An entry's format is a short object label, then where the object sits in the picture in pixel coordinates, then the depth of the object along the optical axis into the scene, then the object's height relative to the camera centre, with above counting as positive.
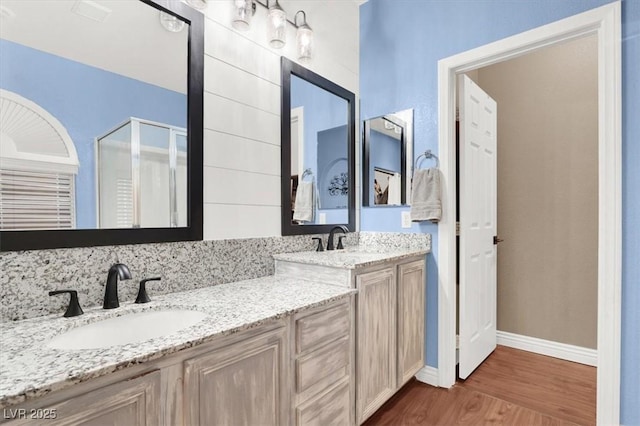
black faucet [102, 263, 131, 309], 1.15 -0.27
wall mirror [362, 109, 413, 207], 2.34 +0.40
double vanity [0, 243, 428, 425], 0.73 -0.43
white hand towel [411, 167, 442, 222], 2.11 +0.11
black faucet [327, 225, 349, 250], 2.17 -0.14
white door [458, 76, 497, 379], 2.23 -0.10
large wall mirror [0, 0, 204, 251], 1.06 +0.35
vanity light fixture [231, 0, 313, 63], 1.63 +1.06
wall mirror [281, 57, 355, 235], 1.96 +0.41
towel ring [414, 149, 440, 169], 2.19 +0.39
